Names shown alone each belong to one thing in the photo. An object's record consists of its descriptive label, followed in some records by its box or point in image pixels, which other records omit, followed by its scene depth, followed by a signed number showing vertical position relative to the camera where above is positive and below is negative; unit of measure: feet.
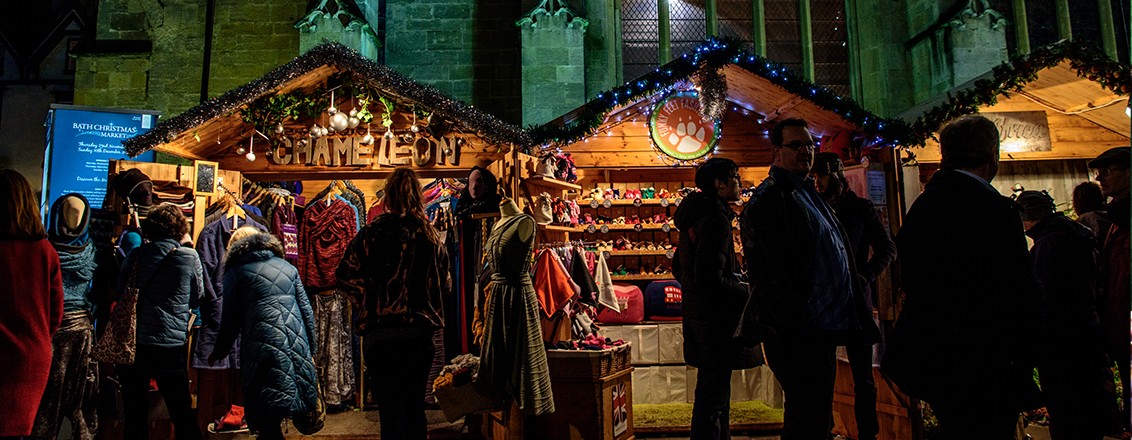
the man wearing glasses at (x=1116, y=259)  10.98 +0.21
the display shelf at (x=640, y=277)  22.90 +0.11
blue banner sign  24.72 +5.64
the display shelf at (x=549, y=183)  18.67 +2.97
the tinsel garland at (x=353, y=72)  17.81 +5.31
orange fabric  16.57 -0.07
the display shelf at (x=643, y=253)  23.07 +0.99
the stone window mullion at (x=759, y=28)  34.81 +13.61
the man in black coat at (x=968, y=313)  6.81 -0.42
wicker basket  15.39 -1.97
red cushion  20.98 -0.91
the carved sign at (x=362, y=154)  19.81 +4.12
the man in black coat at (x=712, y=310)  11.57 -0.58
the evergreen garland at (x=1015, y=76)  17.88 +5.56
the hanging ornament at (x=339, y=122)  19.01 +4.88
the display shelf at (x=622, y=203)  23.31 +2.86
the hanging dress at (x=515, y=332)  14.07 -1.09
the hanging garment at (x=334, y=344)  20.71 -1.87
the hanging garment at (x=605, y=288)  19.53 -0.21
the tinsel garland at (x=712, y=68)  18.48 +5.45
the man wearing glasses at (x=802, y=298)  8.43 -0.27
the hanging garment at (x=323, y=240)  21.09 +1.52
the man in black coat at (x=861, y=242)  12.90 +0.72
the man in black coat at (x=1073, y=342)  11.57 -1.27
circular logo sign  21.43 +5.08
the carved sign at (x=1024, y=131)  22.17 +4.92
